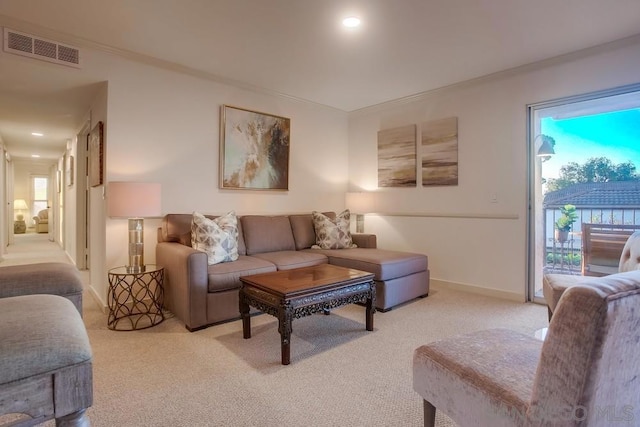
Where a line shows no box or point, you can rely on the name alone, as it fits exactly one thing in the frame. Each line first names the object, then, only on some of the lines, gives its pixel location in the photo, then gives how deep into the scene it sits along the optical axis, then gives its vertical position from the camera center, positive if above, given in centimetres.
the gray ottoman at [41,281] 178 -36
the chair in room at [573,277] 224 -48
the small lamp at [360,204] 453 +13
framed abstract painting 380 +76
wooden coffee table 216 -56
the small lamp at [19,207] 1080 +25
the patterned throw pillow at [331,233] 396 -23
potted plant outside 339 -9
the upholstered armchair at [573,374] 80 -45
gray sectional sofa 267 -45
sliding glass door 305 +38
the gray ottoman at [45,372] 96 -46
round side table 277 -77
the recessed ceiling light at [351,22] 255 +147
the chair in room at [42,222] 1102 -24
